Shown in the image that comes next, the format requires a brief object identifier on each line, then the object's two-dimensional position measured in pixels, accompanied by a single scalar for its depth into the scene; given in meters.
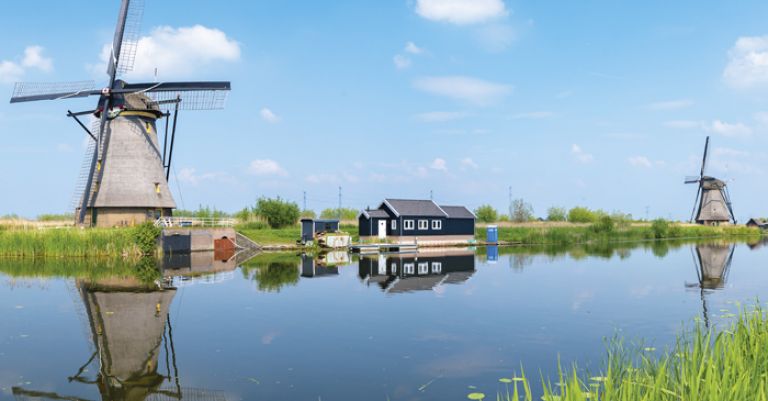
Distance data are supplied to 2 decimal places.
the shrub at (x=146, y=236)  31.19
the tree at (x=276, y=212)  50.25
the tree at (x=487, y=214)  75.94
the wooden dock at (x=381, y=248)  40.64
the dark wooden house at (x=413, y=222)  44.53
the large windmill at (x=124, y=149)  33.47
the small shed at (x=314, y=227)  42.50
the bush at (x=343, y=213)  69.31
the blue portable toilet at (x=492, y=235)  49.28
